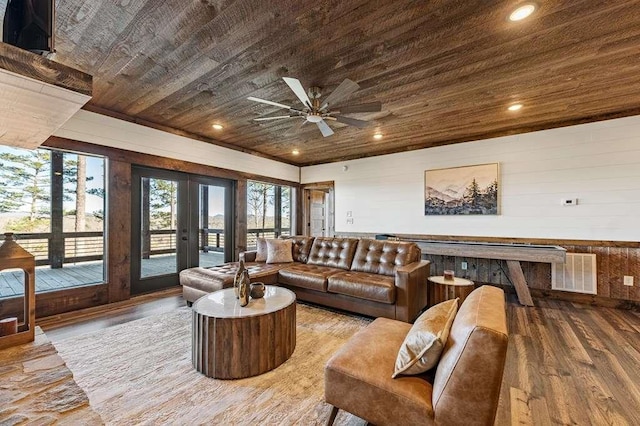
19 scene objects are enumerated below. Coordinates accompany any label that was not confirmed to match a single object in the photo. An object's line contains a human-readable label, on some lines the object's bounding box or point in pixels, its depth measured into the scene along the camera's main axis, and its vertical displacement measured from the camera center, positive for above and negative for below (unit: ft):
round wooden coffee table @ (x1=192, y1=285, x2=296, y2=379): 6.85 -3.25
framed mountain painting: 15.47 +1.43
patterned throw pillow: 15.06 -2.00
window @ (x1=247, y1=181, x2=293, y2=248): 20.47 +0.29
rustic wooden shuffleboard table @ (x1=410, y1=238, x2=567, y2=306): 12.14 -1.89
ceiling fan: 8.20 +3.72
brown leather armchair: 3.65 -2.69
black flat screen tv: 3.81 +2.70
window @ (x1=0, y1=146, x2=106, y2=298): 10.68 +0.11
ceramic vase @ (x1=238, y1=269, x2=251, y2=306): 7.98 -2.22
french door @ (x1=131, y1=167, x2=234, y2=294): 14.10 -0.64
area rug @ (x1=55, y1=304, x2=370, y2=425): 5.64 -4.15
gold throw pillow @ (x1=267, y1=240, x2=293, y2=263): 14.75 -2.07
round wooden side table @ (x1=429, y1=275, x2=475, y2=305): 10.37 -2.93
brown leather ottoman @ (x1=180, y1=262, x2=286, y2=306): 10.91 -2.70
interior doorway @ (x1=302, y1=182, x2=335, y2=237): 22.54 +0.47
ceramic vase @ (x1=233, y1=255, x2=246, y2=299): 8.19 -1.87
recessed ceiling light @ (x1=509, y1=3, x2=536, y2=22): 6.17 +4.75
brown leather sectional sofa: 10.26 -2.67
